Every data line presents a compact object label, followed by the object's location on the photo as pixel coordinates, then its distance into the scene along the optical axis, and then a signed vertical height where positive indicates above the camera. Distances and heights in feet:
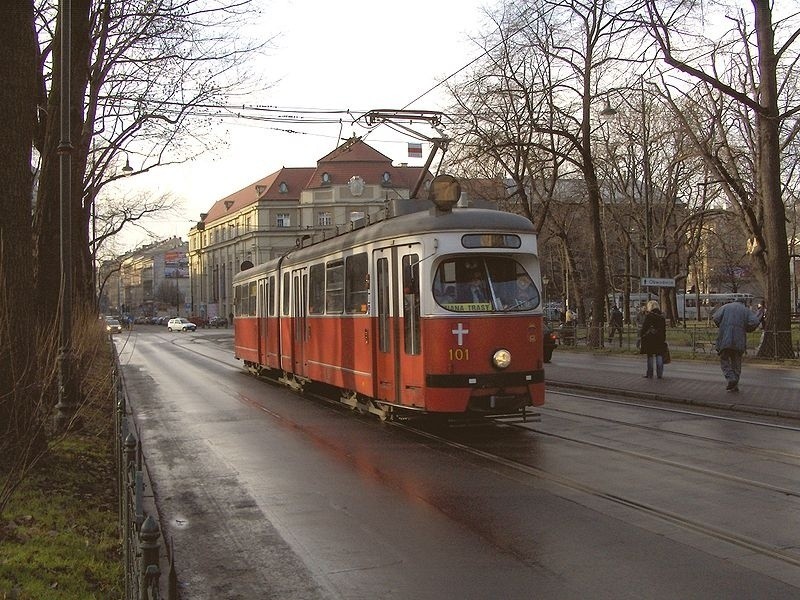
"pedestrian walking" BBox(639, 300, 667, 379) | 63.31 -2.31
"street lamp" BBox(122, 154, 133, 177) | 101.19 +18.51
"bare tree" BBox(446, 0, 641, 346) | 101.76 +26.69
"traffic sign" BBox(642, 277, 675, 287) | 100.73 +3.14
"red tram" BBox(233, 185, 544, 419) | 37.06 -0.03
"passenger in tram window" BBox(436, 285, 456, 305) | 37.45 +0.77
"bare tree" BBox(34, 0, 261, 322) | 43.39 +16.54
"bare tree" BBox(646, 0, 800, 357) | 75.56 +16.87
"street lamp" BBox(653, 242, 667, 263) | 121.60 +8.29
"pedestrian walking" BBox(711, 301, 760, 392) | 53.11 -1.72
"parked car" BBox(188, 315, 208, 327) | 336.37 -0.59
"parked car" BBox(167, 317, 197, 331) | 271.49 -1.61
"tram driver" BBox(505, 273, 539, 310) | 38.32 +0.75
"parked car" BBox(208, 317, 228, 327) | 323.57 -1.10
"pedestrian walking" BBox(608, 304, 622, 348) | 118.73 -1.87
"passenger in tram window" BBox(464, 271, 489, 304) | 37.91 +1.02
